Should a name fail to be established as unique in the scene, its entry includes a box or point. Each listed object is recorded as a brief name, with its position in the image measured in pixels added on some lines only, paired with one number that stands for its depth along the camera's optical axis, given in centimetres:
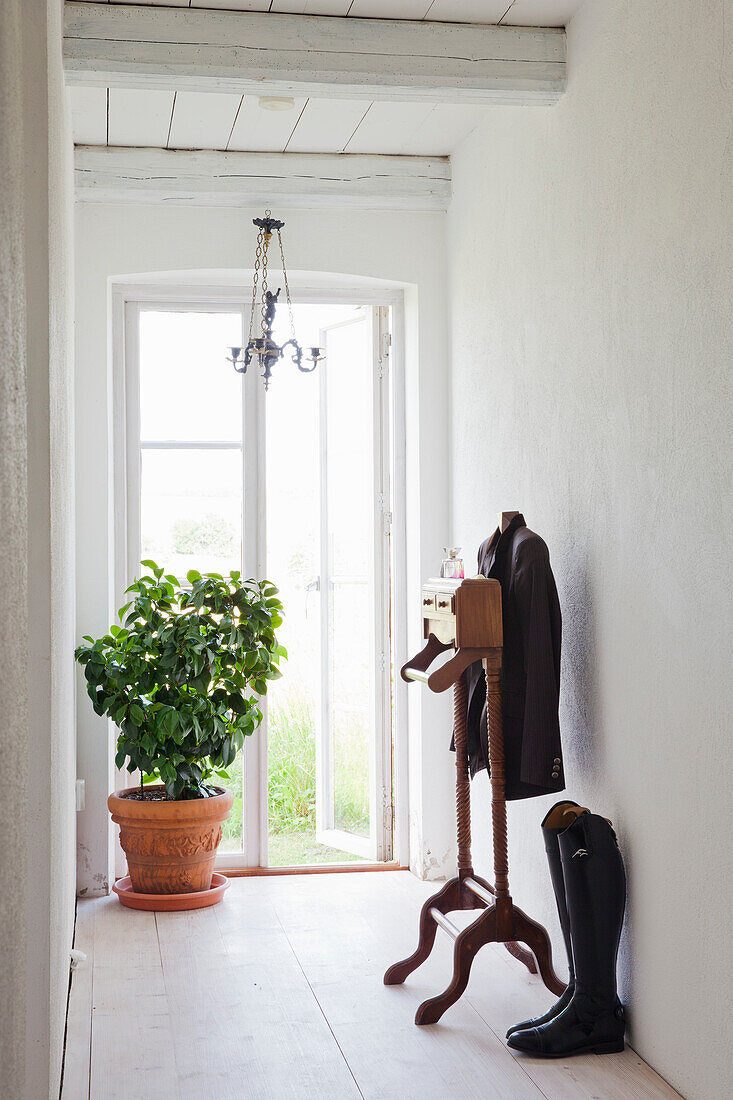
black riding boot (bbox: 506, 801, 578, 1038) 281
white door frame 459
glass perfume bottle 321
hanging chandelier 425
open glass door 480
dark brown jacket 294
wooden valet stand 296
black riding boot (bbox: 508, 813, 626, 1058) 266
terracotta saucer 404
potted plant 400
